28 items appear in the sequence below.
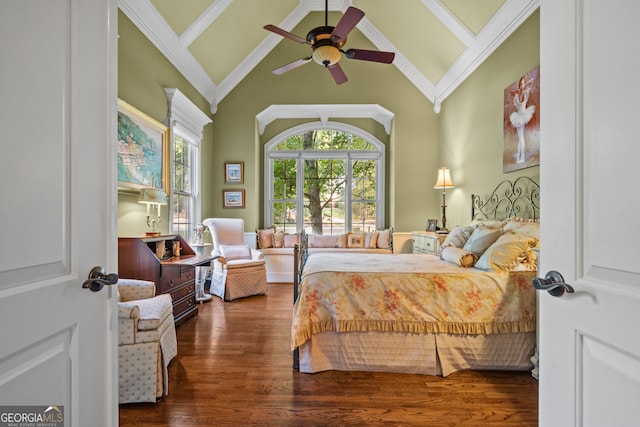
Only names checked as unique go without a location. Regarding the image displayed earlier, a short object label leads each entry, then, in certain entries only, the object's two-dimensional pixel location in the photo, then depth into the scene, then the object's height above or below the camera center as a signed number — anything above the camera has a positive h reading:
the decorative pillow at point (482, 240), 2.69 -0.25
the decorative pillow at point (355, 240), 5.73 -0.53
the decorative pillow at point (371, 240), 5.70 -0.52
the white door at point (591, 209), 0.71 +0.01
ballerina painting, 2.95 +0.88
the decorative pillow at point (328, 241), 5.75 -0.55
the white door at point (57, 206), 0.73 +0.01
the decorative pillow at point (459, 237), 3.15 -0.26
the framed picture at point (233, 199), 5.59 +0.22
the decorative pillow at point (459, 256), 2.61 -0.39
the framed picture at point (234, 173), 5.59 +0.68
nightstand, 4.10 -0.43
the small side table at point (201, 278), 4.11 -0.90
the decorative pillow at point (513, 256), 2.37 -0.34
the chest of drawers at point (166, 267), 2.91 -0.54
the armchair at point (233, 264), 4.27 -0.74
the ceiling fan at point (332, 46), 2.95 +1.62
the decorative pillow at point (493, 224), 2.90 -0.13
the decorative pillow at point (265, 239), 5.64 -0.50
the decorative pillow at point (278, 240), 5.70 -0.52
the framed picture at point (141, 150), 2.92 +0.64
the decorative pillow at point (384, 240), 5.65 -0.52
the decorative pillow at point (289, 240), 5.74 -0.52
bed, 2.29 -0.78
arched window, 6.11 +0.55
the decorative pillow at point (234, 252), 4.80 -0.62
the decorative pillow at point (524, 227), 2.53 -0.13
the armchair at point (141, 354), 1.91 -0.89
